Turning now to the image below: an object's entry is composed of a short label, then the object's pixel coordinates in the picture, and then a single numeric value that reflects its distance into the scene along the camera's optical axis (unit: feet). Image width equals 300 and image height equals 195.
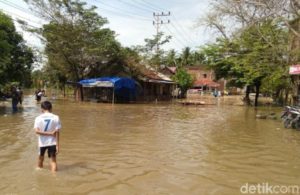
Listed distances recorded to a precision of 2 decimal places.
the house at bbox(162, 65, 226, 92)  175.53
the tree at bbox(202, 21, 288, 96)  48.12
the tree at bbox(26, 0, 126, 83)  84.10
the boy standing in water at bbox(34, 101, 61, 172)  17.17
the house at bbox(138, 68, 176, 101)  94.82
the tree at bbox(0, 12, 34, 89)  81.84
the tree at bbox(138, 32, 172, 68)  103.85
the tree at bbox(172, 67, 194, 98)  124.52
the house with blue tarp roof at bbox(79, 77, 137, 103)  79.09
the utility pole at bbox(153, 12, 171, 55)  115.70
